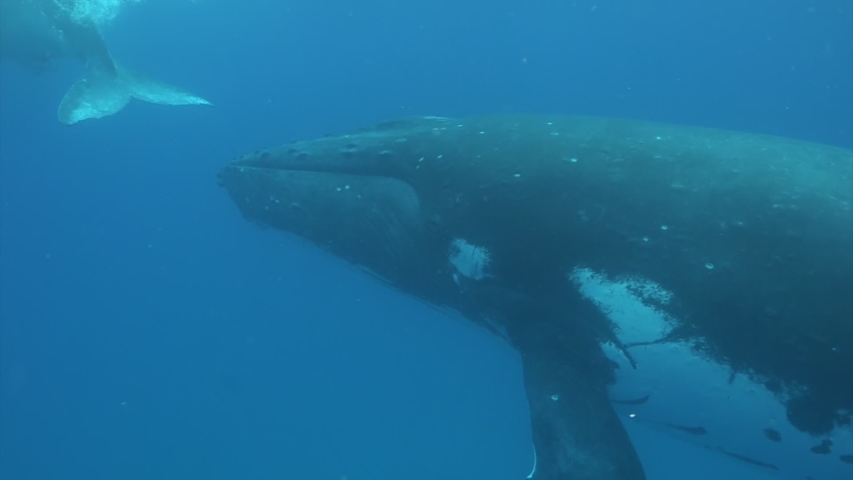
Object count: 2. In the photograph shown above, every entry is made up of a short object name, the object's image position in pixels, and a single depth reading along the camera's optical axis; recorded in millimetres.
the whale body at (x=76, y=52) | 17016
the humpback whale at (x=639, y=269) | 6074
